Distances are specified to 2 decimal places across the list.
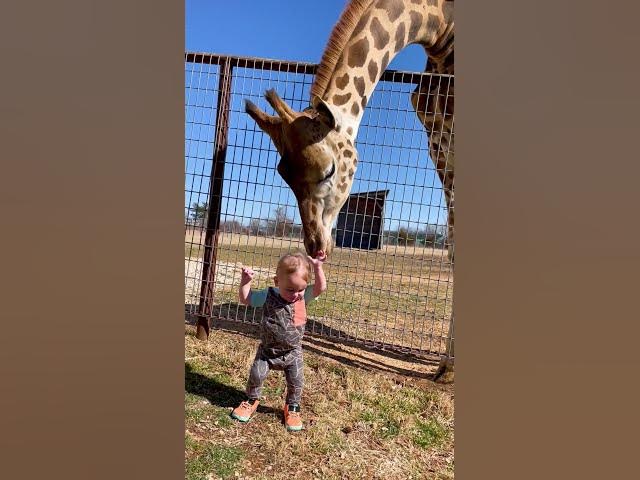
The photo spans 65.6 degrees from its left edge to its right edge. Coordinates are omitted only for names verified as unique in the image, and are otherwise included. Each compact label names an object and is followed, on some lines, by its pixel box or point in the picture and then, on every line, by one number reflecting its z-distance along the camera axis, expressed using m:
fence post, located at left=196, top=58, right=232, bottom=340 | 1.83
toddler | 1.16
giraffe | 1.43
